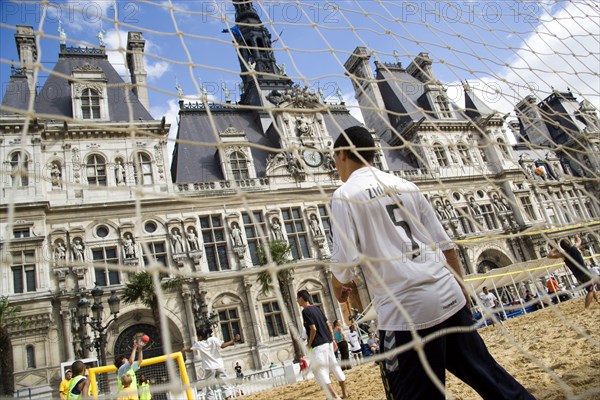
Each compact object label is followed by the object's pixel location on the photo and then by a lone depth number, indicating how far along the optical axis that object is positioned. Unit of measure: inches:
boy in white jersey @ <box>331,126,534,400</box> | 96.3
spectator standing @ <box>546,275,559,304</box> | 724.4
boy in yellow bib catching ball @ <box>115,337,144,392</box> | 256.7
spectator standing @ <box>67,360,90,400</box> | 240.4
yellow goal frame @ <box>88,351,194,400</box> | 261.7
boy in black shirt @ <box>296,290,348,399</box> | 241.4
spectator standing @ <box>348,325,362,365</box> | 538.9
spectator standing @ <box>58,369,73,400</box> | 328.3
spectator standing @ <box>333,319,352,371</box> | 372.2
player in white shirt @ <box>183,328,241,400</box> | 309.9
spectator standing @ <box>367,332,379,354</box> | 569.4
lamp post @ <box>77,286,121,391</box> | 466.3
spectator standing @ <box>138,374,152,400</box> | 334.3
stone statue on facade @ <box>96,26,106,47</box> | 913.5
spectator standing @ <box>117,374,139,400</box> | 251.9
